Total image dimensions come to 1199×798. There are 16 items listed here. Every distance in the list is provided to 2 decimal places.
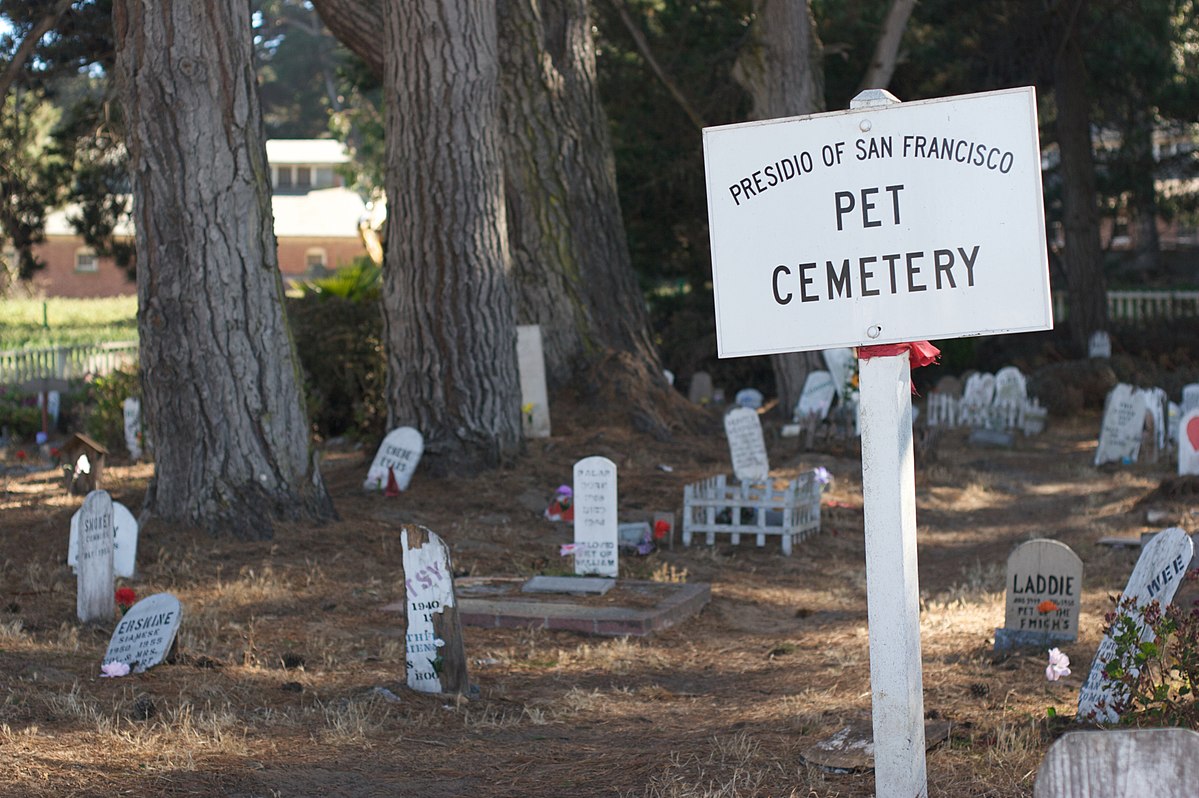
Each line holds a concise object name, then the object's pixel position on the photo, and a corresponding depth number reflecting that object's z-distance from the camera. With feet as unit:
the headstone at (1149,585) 14.60
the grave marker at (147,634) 18.54
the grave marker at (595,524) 25.05
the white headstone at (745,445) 32.96
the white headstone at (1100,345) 68.39
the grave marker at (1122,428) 44.14
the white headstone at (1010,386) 54.08
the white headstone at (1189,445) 34.65
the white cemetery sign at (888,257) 10.66
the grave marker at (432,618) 17.79
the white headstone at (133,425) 45.68
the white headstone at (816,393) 48.80
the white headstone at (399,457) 33.04
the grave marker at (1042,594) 19.94
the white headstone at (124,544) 23.73
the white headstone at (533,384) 38.70
